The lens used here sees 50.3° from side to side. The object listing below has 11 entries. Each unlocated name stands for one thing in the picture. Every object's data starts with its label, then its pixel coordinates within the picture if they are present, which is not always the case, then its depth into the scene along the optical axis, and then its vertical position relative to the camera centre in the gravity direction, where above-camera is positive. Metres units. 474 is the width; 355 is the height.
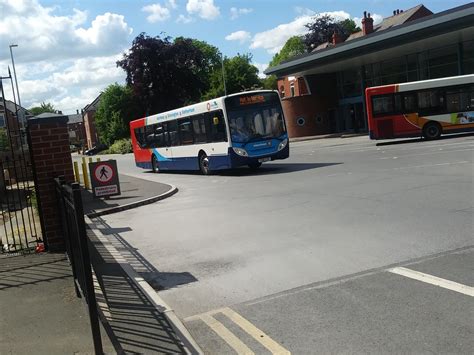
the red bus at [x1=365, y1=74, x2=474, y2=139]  25.03 +0.00
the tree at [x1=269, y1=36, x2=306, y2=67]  99.88 +15.19
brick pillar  7.14 -0.18
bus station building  33.22 +4.13
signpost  14.77 -0.96
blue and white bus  18.73 -0.05
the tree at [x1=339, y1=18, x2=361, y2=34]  93.35 +17.48
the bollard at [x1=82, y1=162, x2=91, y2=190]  19.91 -1.10
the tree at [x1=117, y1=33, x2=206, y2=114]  69.31 +9.17
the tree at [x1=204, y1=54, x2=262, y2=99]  81.94 +8.97
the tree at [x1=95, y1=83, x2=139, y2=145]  75.75 +5.07
